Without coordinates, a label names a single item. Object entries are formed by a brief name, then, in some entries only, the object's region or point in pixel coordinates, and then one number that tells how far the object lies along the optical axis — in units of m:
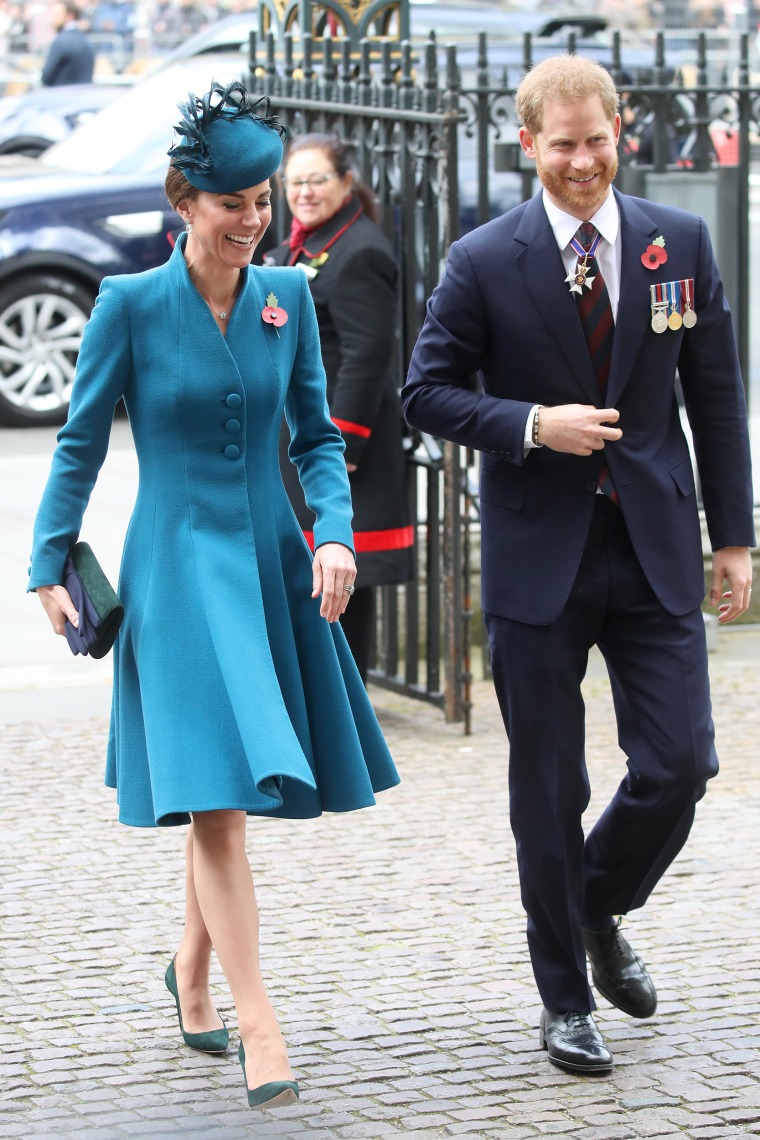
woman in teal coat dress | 7.75
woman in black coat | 12.84
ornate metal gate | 13.60
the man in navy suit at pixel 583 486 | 8.16
